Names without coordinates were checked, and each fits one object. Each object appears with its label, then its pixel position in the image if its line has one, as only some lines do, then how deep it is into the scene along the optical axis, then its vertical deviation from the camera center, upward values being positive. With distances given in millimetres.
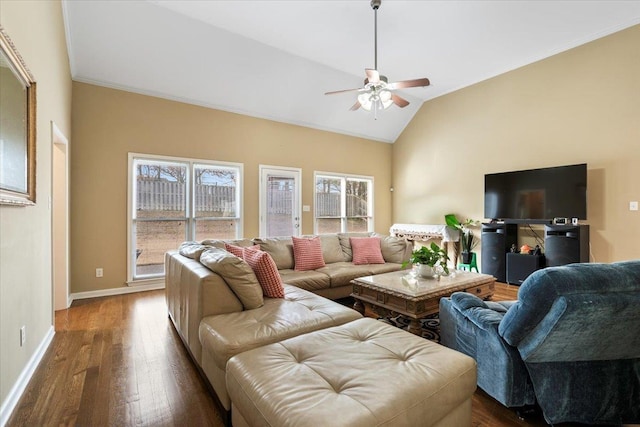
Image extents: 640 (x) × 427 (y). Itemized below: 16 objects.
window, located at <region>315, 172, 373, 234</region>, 6531 +191
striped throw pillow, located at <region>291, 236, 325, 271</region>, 3811 -546
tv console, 4203 -584
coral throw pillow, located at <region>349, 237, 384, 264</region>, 4246 -554
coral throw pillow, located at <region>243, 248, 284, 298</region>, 2426 -511
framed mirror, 1714 +542
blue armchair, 1318 -680
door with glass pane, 5656 +202
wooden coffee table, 2656 -758
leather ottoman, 1062 -697
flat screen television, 4320 +267
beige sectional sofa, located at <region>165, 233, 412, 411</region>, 1713 -701
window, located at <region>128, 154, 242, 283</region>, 4543 +98
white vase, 3164 -628
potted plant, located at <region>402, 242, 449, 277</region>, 3098 -502
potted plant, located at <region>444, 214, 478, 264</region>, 5668 -452
